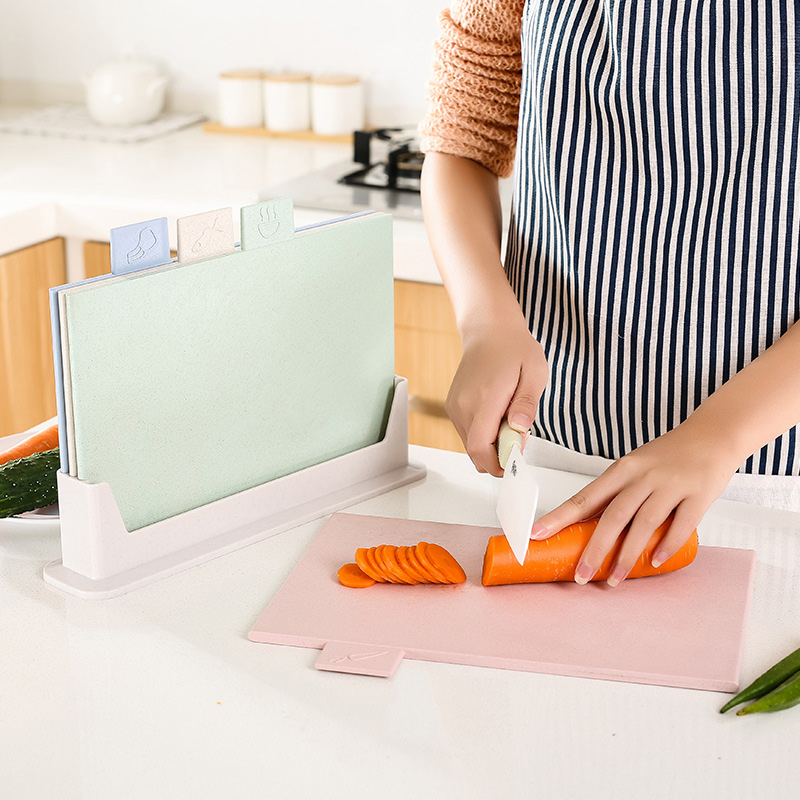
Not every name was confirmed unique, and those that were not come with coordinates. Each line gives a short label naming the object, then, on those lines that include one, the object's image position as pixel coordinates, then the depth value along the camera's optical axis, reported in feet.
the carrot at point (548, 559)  4.05
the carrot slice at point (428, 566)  4.08
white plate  4.34
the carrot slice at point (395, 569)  4.08
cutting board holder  4.12
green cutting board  4.06
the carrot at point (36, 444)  4.59
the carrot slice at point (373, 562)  4.09
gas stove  7.44
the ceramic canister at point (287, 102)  9.54
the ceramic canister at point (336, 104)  9.40
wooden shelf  9.50
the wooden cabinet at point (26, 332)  7.65
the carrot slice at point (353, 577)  4.09
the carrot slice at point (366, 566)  4.09
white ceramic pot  9.77
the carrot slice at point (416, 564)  4.08
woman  4.31
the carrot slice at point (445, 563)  4.09
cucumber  4.28
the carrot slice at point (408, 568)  4.08
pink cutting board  3.83
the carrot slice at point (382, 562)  4.09
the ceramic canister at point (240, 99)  9.69
